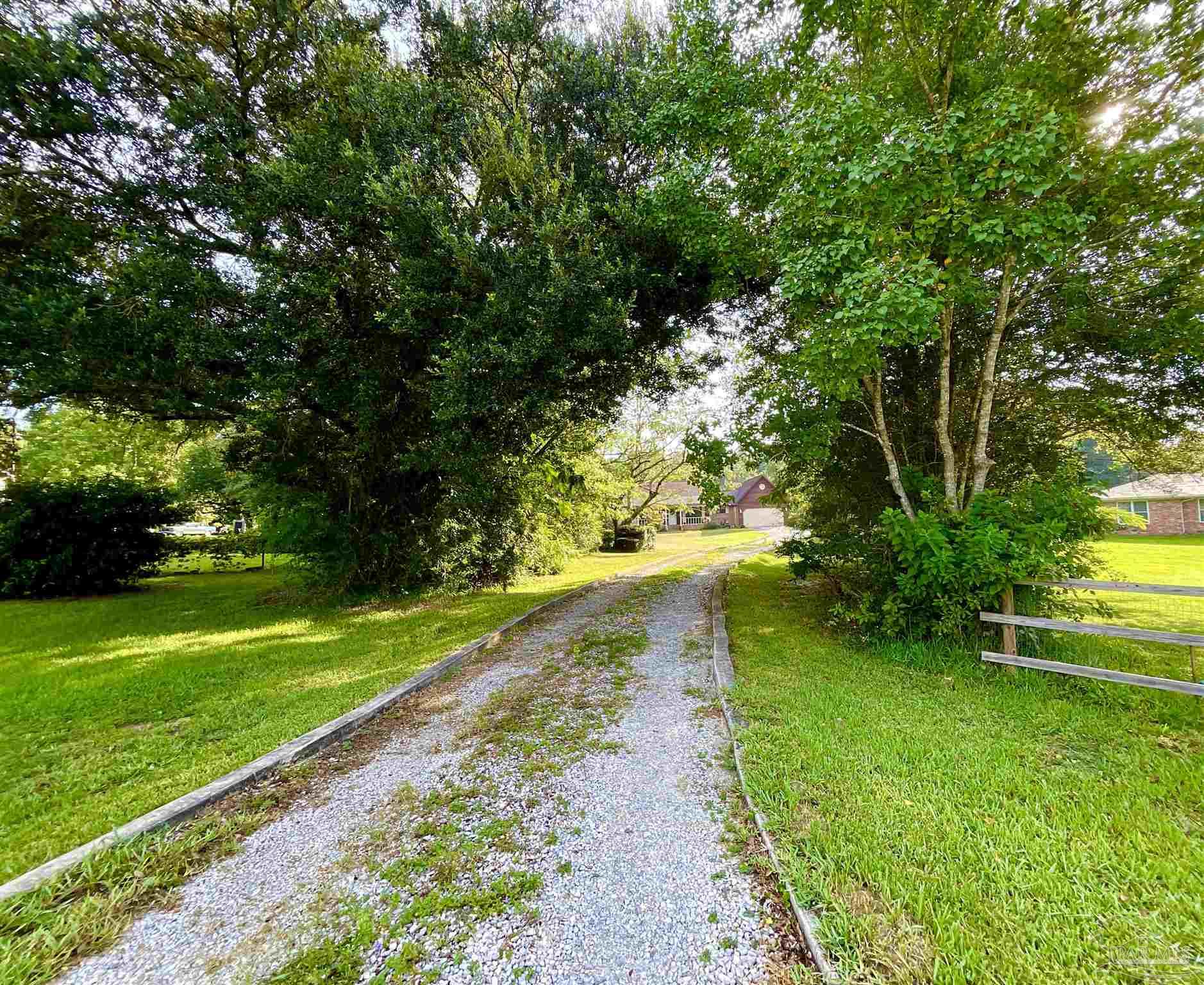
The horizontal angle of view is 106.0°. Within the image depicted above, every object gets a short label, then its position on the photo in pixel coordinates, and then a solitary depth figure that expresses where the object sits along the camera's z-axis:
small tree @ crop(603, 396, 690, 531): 22.05
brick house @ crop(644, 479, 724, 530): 27.40
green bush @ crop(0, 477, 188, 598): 10.96
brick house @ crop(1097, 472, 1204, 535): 21.69
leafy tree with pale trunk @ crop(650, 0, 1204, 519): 4.38
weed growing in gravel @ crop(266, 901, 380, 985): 1.93
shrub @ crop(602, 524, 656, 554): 24.41
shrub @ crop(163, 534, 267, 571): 14.77
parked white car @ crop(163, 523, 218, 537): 24.98
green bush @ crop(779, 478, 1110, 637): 4.79
